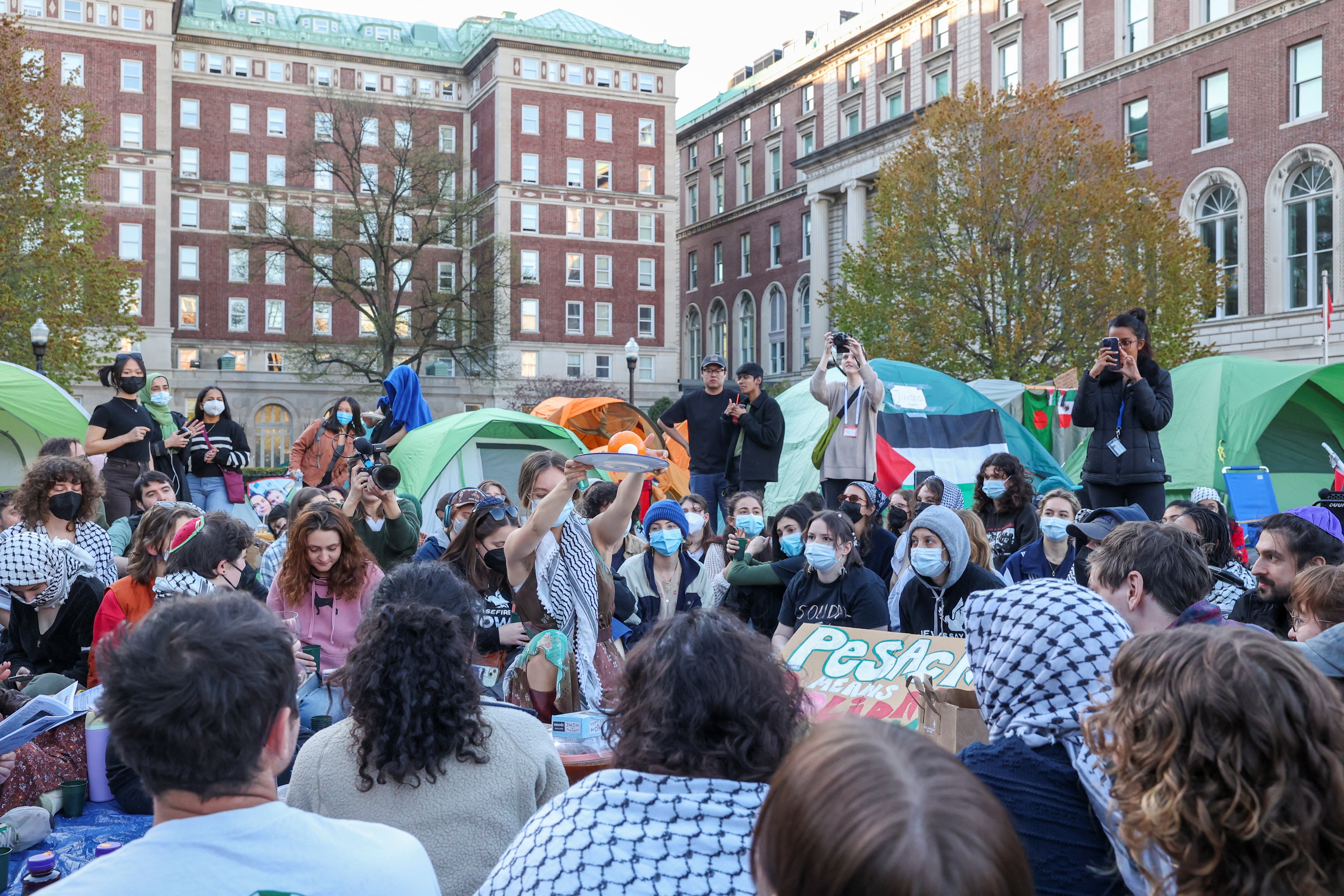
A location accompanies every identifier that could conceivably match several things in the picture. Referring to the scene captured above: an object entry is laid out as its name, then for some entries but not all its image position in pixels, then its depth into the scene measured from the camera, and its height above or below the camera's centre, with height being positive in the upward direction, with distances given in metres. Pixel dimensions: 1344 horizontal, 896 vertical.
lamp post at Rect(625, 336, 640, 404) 25.44 +2.42
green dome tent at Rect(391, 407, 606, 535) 14.67 +0.15
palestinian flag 15.60 +0.23
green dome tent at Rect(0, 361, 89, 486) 13.30 +0.56
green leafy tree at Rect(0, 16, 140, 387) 23.92 +5.39
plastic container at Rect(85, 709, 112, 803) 4.76 -1.28
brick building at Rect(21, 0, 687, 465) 51.03 +14.69
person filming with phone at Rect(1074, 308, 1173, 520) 7.40 +0.27
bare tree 48.16 +10.11
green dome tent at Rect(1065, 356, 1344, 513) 15.33 +0.44
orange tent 18.11 +0.67
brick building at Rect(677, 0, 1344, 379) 30.44 +11.58
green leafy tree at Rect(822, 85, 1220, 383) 24.56 +4.71
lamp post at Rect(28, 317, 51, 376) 19.44 +2.20
